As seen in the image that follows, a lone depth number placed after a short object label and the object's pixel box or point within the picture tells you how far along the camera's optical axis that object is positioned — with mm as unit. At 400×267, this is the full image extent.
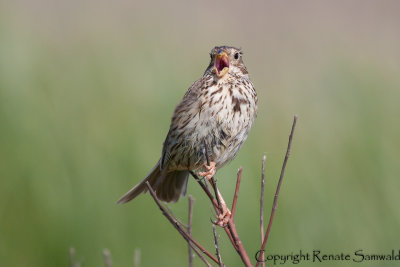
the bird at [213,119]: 6199
